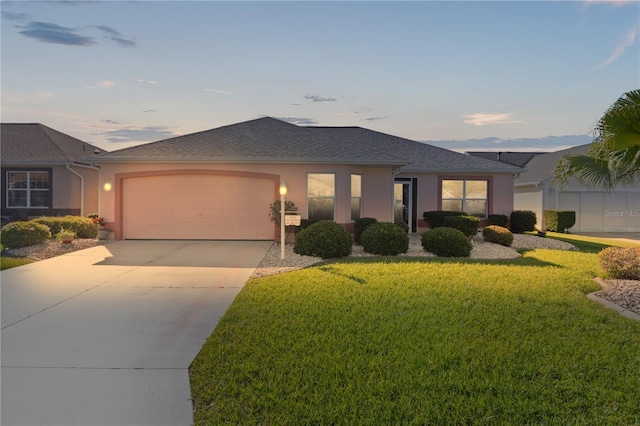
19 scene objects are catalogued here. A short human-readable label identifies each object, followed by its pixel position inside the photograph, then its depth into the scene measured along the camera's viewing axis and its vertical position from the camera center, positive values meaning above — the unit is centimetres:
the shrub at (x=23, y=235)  1196 -109
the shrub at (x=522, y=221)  1766 -69
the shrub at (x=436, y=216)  1655 -50
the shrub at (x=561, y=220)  2039 -72
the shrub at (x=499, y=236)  1420 -110
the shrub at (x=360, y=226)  1361 -78
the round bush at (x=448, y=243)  1164 -114
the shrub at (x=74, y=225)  1415 -91
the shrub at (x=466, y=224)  1489 -73
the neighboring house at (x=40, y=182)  1845 +78
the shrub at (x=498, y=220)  1745 -65
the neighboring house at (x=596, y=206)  2166 +3
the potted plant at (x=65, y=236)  1285 -119
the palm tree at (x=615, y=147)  706 +115
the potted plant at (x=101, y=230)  1430 -108
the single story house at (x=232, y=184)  1404 +63
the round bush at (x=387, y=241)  1151 -108
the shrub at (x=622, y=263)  853 -121
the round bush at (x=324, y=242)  1094 -107
